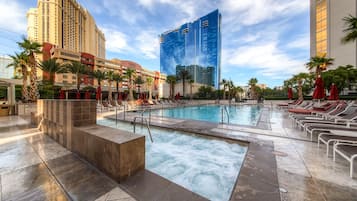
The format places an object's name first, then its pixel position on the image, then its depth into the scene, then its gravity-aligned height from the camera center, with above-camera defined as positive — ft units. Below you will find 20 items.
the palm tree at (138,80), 98.84 +13.98
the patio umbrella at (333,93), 27.79 +1.33
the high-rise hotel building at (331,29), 62.69 +39.17
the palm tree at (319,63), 45.91 +12.77
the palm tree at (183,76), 95.09 +16.99
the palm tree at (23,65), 35.99 +9.65
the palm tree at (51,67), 46.11 +11.46
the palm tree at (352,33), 22.00 +11.23
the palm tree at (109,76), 74.13 +13.23
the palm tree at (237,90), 127.94 +9.12
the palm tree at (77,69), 60.31 +14.07
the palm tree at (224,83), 104.98 +12.78
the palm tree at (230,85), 106.52 +11.40
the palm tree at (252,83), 103.33 +12.81
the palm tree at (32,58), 35.83 +11.39
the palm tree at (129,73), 78.38 +15.45
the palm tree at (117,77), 78.72 +13.16
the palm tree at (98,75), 71.51 +13.14
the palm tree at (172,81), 96.37 +13.19
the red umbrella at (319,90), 26.53 +1.88
